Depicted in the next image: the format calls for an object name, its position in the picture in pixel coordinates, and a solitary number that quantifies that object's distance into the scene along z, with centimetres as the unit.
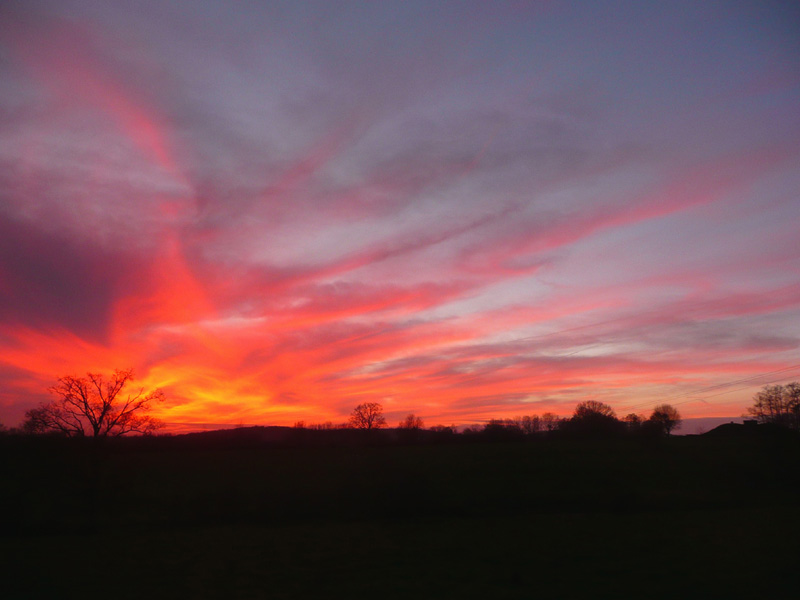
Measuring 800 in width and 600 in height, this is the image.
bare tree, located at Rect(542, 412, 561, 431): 7725
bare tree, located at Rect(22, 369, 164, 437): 4044
